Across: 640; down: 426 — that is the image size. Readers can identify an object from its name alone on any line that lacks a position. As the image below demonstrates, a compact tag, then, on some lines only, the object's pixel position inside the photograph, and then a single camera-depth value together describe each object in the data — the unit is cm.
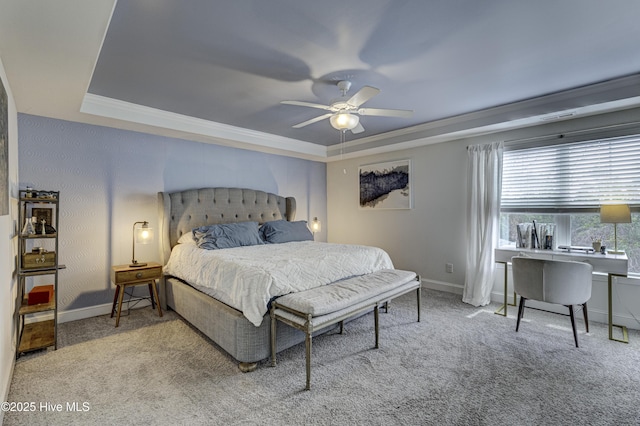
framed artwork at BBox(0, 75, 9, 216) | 184
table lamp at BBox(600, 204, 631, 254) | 291
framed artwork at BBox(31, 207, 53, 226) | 294
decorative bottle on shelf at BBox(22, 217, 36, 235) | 262
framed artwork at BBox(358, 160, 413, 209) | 489
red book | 271
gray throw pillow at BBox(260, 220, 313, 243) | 427
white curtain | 386
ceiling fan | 264
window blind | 314
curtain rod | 308
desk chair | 272
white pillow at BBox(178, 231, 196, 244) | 377
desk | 284
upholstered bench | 215
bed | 235
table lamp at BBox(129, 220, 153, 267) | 343
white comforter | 238
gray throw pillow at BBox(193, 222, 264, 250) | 358
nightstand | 319
